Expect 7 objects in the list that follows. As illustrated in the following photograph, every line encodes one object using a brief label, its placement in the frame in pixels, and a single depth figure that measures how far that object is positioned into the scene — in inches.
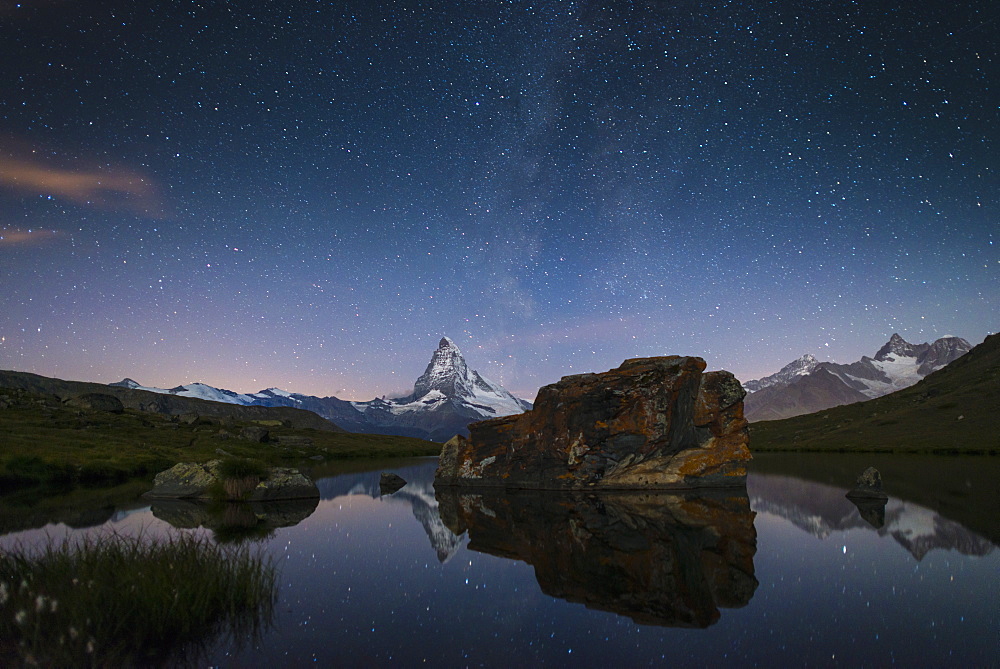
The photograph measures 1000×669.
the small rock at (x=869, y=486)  944.9
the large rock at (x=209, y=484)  1136.2
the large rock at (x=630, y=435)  1284.4
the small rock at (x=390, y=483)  1453.0
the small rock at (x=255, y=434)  3048.7
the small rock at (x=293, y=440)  3435.0
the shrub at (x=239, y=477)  1140.5
